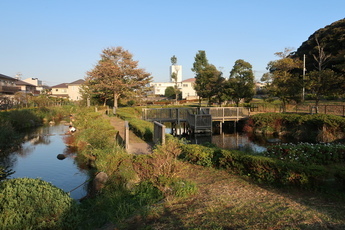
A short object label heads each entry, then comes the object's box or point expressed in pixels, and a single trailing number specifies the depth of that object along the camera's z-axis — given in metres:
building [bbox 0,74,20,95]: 40.31
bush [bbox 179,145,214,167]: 8.34
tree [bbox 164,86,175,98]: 75.34
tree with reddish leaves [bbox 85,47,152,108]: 34.16
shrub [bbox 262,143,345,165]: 8.66
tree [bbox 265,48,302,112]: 25.67
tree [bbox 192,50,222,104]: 37.01
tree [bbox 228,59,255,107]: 32.38
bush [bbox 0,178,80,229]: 4.04
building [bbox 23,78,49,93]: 87.81
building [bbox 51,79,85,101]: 72.83
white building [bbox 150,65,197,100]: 75.09
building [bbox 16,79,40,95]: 57.16
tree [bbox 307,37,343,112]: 22.80
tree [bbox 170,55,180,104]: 84.31
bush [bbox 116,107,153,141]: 13.19
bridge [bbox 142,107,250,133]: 24.23
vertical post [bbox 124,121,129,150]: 10.51
